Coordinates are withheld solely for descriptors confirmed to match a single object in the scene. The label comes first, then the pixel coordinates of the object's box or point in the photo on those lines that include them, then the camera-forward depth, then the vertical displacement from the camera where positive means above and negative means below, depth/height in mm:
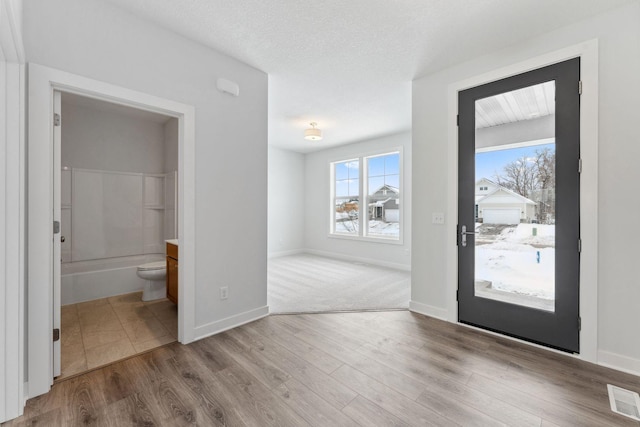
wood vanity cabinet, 3131 -737
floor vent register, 1621 -1173
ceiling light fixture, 4865 +1396
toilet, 3498 -894
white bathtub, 3564 -955
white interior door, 1893 -195
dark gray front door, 2275 +70
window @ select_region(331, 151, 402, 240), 5746 +343
